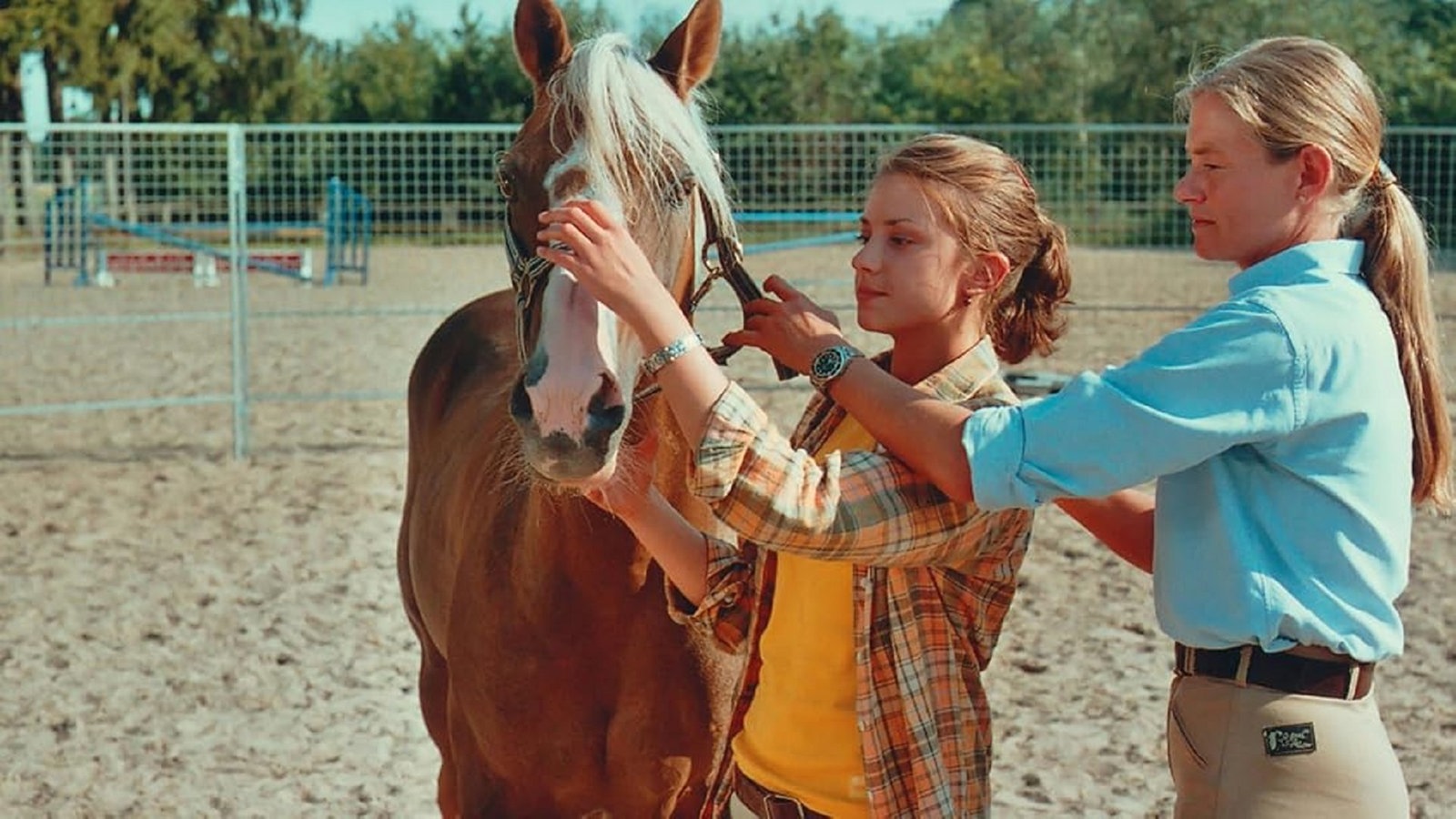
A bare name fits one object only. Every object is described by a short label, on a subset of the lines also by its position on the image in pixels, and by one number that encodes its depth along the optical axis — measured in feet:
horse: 6.12
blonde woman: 5.41
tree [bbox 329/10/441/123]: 104.64
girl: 5.60
